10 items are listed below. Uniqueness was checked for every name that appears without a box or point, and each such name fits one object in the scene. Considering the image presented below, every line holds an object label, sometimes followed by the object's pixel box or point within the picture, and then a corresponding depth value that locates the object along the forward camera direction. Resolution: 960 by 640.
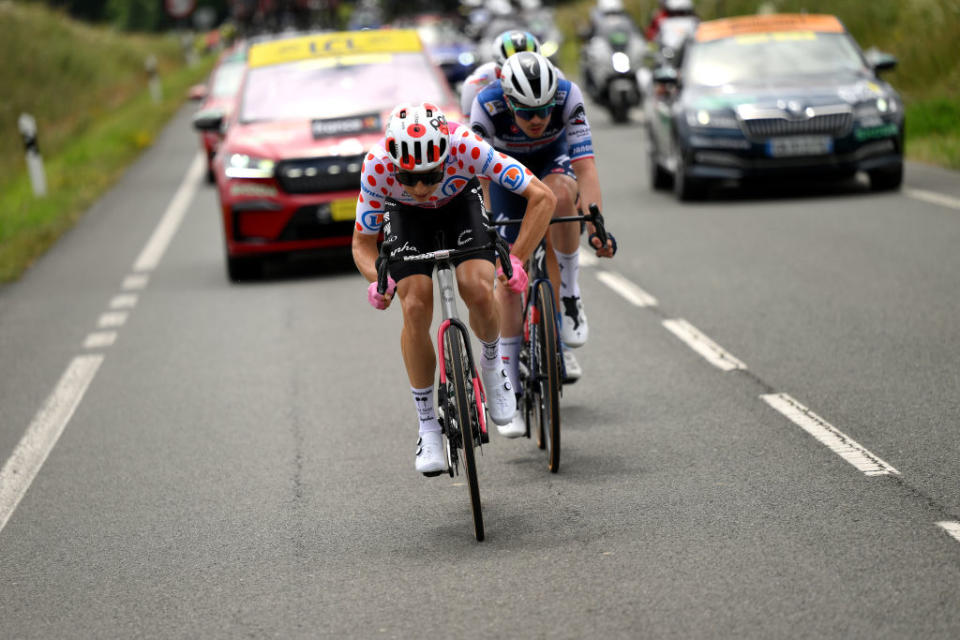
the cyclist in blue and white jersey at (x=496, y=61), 16.45
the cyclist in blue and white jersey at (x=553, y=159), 14.77
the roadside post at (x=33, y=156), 41.47
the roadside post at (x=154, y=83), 82.29
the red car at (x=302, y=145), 27.09
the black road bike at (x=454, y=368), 12.40
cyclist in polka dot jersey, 12.74
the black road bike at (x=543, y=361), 13.98
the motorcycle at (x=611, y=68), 55.00
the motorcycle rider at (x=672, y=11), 66.00
